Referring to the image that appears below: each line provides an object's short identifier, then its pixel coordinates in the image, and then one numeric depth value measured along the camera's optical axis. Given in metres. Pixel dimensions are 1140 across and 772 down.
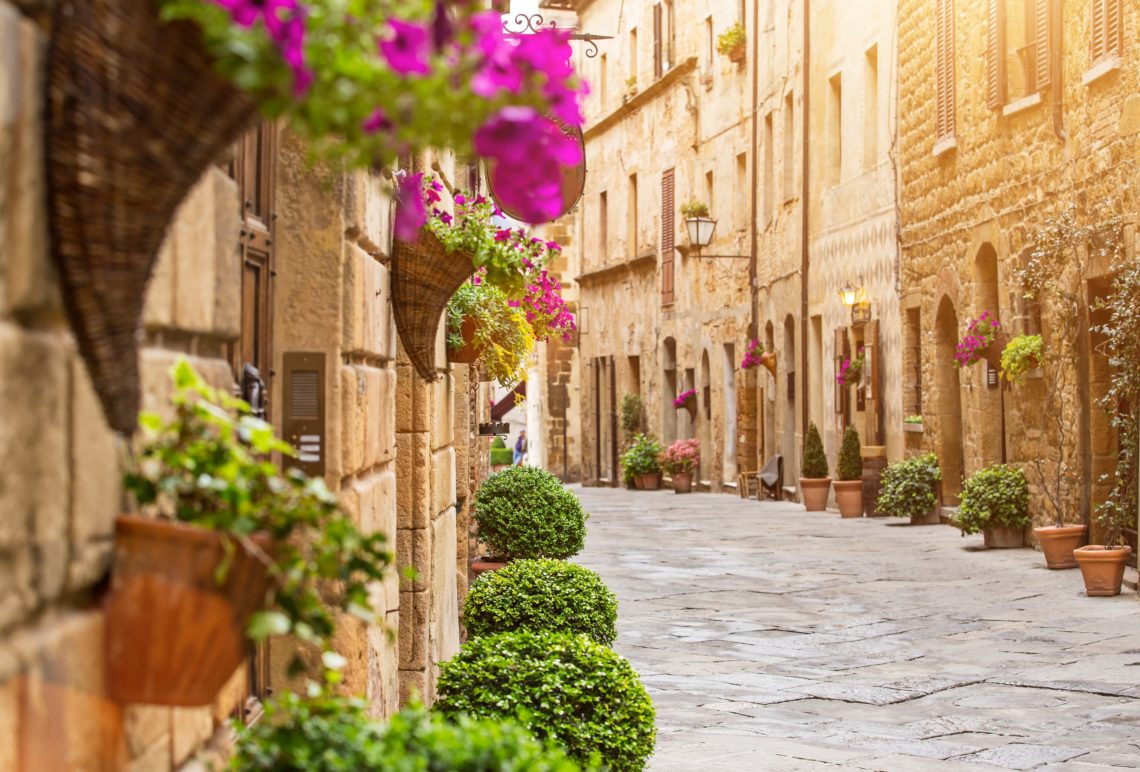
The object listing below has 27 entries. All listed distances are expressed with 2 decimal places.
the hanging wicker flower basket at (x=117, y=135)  2.09
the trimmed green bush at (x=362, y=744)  2.55
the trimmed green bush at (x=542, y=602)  7.84
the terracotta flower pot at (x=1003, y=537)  15.63
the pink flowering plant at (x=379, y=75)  1.96
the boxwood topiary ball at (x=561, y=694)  5.30
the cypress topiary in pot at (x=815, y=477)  22.23
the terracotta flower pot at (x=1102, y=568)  11.77
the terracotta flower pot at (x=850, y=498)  20.70
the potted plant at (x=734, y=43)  27.78
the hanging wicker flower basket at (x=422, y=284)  5.62
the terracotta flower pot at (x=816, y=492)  22.22
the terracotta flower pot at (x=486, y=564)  11.16
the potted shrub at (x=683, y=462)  29.83
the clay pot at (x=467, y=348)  8.38
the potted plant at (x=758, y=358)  25.66
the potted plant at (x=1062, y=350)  13.62
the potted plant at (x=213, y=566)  2.35
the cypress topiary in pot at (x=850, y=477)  20.67
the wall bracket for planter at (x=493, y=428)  12.25
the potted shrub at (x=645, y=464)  31.55
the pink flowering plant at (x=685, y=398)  30.67
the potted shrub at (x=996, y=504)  15.28
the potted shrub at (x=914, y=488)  18.45
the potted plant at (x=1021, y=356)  14.61
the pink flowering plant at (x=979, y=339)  16.14
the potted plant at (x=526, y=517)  11.26
